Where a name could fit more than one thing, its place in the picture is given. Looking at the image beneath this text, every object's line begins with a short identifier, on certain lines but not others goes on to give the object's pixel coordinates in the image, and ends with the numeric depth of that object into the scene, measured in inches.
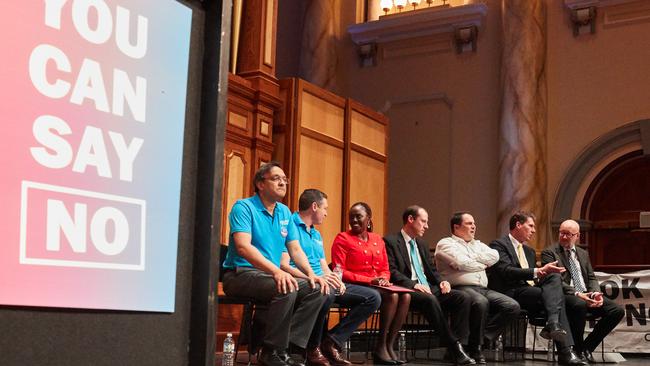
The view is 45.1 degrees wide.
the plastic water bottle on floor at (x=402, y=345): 220.0
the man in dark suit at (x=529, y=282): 208.5
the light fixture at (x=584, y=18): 335.6
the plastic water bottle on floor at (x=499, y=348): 234.2
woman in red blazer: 191.9
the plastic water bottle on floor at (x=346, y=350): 203.4
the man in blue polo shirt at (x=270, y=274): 150.7
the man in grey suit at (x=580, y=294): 221.1
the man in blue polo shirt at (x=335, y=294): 181.3
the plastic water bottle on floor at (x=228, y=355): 165.6
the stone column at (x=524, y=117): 333.4
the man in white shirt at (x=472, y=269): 213.4
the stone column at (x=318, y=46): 379.6
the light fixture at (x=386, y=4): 387.2
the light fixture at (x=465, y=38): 362.3
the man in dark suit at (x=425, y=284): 199.6
